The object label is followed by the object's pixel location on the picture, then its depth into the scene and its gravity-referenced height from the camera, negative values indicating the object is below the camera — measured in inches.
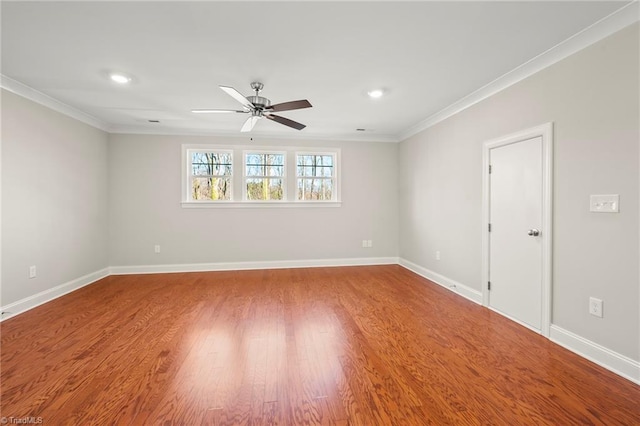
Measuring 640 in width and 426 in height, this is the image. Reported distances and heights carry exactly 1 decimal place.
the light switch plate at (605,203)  77.6 +2.1
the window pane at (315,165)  211.9 +35.8
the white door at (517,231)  101.9 -8.6
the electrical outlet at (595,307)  81.6 -30.1
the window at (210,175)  198.8 +26.3
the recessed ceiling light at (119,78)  109.2 +56.0
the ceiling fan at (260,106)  103.7 +43.0
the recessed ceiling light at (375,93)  126.7 +57.1
